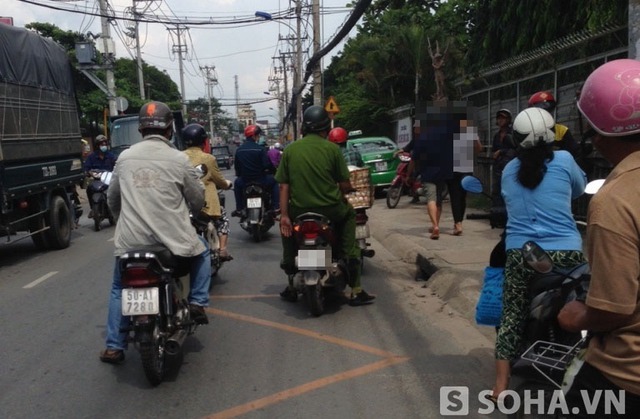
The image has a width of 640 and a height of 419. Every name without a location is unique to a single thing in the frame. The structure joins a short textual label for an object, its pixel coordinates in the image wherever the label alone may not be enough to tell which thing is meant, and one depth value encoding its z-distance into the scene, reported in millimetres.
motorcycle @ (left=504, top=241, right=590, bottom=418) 2539
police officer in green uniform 5512
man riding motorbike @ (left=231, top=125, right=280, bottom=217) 9516
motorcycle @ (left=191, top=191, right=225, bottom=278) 6168
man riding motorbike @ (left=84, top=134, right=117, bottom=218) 13133
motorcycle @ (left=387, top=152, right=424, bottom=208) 13719
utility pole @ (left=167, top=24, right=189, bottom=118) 51306
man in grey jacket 4094
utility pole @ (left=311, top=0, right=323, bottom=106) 20656
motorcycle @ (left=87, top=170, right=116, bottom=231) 12328
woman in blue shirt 3248
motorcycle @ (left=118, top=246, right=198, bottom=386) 3936
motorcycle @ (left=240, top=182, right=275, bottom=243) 9539
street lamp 32906
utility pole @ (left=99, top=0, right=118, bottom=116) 23188
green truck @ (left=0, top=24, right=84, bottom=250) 8383
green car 15773
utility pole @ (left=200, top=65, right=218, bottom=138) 72431
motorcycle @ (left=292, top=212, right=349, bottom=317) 5469
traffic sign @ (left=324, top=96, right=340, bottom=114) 16266
